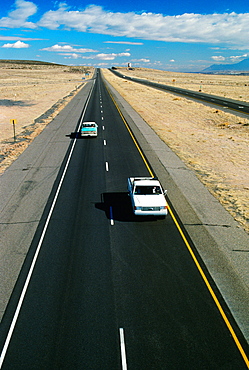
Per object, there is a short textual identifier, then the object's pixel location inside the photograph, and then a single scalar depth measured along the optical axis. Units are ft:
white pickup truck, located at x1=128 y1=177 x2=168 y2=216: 46.01
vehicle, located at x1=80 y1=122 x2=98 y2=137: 104.27
